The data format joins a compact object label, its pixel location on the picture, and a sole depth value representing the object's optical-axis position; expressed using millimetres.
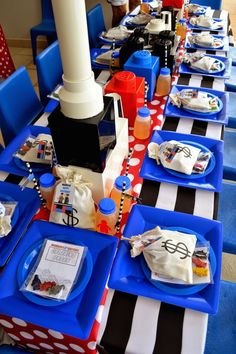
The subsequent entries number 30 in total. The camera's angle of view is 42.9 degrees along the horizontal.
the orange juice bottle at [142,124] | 1132
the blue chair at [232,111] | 1627
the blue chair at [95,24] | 2197
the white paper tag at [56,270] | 703
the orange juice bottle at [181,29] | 1830
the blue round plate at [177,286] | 709
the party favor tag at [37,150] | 1047
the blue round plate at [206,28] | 2053
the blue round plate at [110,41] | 1901
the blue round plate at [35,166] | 1037
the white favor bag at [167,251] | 708
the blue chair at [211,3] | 2752
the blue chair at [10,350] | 816
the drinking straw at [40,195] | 867
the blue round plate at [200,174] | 1002
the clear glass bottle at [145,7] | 2185
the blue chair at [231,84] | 1828
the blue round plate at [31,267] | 691
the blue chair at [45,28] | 3109
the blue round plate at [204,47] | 1815
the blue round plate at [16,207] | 888
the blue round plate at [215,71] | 1579
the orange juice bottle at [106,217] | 777
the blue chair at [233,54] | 2105
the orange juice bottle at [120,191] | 847
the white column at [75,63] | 666
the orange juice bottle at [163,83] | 1388
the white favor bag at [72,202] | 816
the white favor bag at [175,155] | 1005
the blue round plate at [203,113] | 1288
